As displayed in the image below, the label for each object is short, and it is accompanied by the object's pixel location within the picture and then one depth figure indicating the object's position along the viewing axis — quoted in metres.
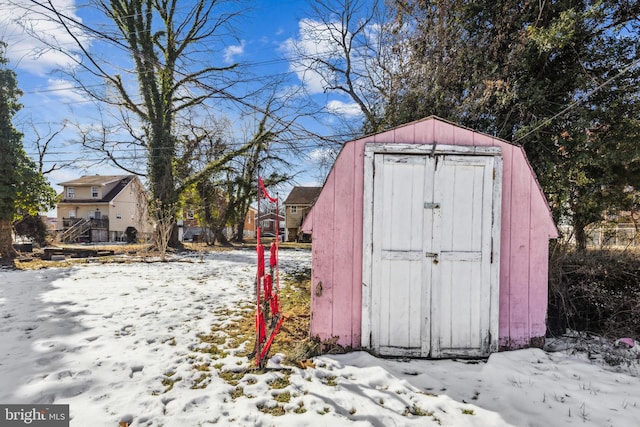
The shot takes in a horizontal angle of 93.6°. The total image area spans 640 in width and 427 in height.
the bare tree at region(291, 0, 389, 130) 11.79
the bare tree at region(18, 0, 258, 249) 15.84
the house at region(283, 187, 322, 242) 37.56
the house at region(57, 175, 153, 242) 29.08
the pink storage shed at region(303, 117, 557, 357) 3.72
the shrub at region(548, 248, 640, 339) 4.37
